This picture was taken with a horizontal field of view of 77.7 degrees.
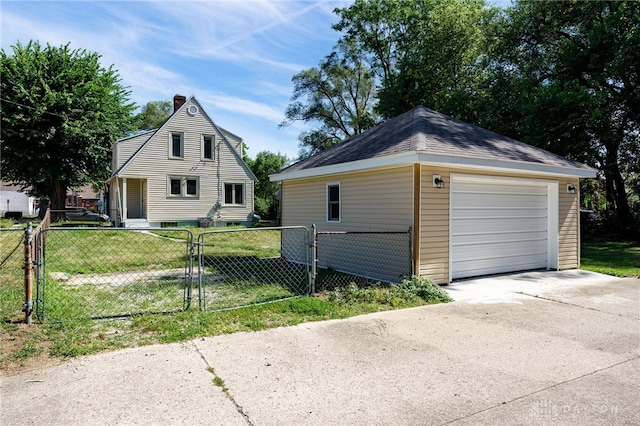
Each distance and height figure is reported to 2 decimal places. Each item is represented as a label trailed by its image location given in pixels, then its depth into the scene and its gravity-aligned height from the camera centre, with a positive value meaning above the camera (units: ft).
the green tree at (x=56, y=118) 69.00 +16.40
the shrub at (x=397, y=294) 20.59 -4.63
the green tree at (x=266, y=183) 104.32 +7.47
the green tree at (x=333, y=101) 103.24 +29.12
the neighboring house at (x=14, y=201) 155.33 +2.79
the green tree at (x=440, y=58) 70.38 +28.19
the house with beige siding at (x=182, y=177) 69.10 +5.68
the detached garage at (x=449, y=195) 24.59 +0.97
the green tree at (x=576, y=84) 50.65 +17.37
